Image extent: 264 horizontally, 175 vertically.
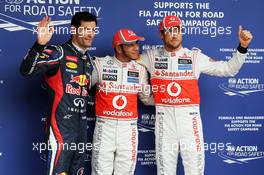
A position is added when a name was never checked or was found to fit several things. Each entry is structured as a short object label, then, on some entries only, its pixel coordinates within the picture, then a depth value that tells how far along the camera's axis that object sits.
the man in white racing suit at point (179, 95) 5.21
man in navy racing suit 4.68
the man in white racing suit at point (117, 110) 5.21
